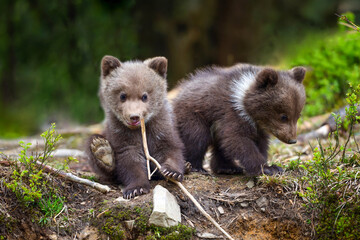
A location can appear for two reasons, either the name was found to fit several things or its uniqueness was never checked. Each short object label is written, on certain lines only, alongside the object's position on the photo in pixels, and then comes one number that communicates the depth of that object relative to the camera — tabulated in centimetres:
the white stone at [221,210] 905
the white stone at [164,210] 823
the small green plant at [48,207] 823
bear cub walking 1010
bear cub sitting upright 953
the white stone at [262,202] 919
